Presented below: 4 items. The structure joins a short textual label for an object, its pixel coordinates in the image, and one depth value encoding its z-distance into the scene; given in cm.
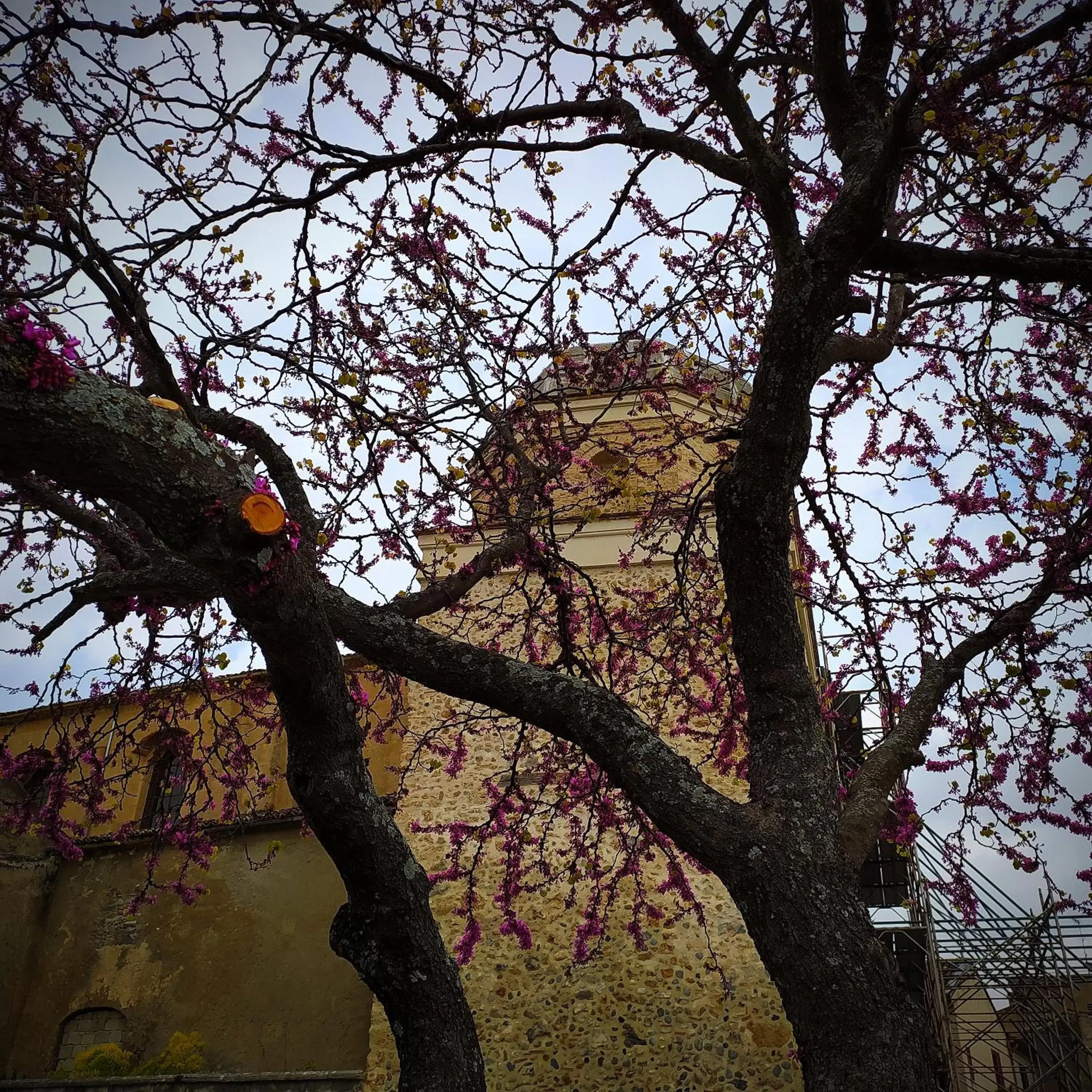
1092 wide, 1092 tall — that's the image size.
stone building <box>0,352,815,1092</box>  740
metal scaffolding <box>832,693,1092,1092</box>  877
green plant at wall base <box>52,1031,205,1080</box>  930
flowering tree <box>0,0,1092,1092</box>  277
